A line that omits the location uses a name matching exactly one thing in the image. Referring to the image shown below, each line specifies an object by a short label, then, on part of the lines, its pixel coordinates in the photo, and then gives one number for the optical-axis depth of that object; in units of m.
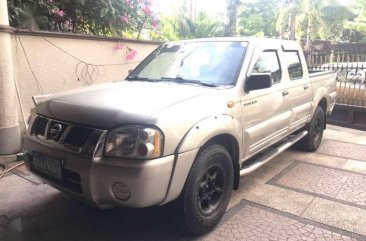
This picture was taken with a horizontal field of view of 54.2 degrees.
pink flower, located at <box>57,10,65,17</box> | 6.43
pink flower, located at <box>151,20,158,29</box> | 8.45
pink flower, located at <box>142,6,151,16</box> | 7.84
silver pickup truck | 2.57
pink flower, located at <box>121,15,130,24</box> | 7.40
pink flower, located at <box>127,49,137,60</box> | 7.42
